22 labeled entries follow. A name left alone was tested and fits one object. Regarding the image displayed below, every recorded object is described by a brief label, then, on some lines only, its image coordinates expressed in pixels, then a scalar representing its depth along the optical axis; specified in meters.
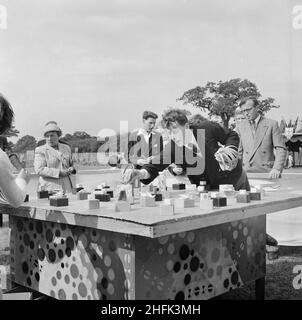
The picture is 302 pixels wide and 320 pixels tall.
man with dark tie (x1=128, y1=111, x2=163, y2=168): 3.56
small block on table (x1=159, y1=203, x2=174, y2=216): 1.72
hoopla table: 1.74
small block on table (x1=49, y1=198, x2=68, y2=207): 2.07
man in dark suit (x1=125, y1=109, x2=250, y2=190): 2.81
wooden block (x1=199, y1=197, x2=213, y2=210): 1.91
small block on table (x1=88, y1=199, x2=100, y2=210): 1.92
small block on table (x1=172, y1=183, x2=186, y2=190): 2.85
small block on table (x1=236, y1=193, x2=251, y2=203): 2.13
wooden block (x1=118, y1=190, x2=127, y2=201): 1.97
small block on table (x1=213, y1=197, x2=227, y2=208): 1.97
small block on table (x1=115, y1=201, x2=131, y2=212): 1.84
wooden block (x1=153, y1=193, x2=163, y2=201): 2.28
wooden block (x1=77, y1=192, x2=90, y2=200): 2.37
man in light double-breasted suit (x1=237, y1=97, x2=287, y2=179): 3.48
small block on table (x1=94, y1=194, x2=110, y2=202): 2.24
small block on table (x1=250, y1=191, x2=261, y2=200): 2.27
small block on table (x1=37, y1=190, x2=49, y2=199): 2.45
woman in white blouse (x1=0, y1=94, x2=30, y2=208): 1.50
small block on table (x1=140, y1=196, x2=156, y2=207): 2.03
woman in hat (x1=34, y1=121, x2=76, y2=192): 3.39
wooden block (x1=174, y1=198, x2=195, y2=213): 1.97
